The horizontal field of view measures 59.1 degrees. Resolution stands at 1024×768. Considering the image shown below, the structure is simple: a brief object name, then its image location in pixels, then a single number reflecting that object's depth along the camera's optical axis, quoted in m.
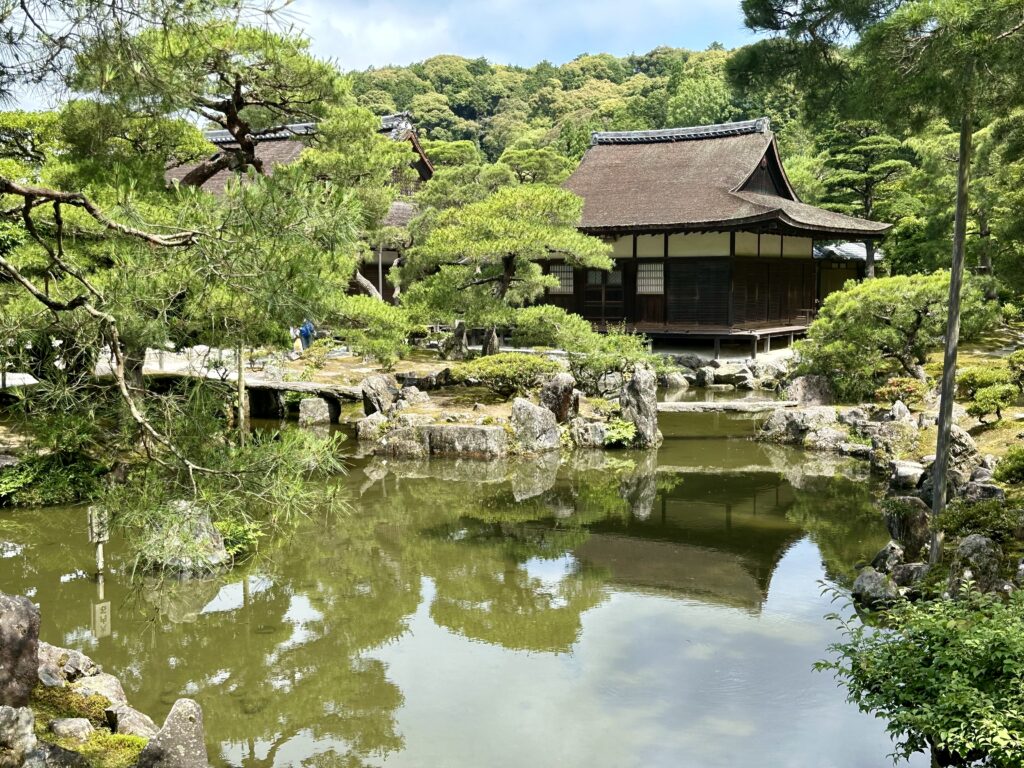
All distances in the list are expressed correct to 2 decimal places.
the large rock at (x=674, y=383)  19.69
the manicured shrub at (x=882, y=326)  14.74
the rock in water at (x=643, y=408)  13.98
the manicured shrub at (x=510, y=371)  14.95
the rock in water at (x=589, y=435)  13.95
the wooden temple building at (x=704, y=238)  21.83
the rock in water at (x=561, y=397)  14.19
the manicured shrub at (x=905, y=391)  14.16
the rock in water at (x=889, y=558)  7.48
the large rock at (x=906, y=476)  10.02
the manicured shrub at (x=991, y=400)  11.28
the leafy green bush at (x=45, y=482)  10.32
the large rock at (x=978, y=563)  5.93
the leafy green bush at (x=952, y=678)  3.98
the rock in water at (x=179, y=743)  4.47
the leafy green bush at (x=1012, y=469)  8.55
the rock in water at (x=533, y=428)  13.51
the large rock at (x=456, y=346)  19.69
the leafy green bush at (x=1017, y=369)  12.47
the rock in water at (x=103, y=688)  5.40
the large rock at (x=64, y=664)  5.49
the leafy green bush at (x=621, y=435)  13.83
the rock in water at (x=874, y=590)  6.95
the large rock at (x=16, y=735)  4.29
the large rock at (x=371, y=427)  14.08
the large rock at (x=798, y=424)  13.78
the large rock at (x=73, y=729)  4.80
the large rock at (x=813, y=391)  15.58
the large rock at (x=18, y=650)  4.89
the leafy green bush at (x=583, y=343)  15.42
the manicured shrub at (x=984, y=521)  6.87
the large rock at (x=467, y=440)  13.21
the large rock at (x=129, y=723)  5.05
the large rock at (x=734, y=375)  19.89
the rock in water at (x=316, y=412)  14.99
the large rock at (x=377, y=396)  14.92
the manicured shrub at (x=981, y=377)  11.94
